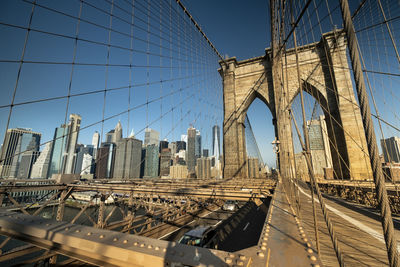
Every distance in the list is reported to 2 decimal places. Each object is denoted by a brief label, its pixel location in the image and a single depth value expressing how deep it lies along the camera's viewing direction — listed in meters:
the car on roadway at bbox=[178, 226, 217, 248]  8.00
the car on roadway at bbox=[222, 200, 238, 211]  23.22
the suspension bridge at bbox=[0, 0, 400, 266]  1.01
